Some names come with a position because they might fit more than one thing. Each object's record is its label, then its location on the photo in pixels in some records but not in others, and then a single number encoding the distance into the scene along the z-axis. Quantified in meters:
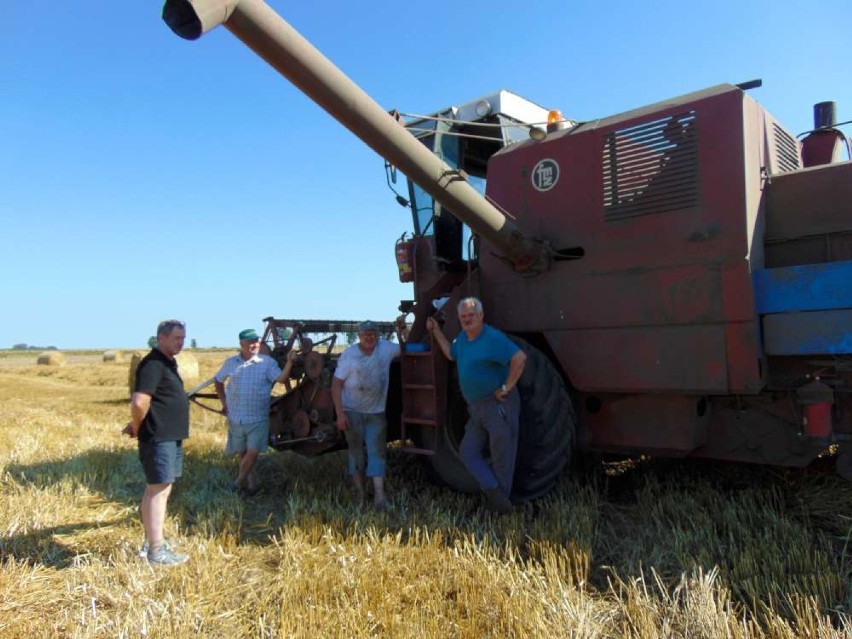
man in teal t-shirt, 4.09
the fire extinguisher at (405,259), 5.52
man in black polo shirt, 3.70
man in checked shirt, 5.39
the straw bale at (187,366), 16.97
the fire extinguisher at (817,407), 3.47
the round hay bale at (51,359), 30.34
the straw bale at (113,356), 31.92
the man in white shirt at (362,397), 4.91
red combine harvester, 3.55
